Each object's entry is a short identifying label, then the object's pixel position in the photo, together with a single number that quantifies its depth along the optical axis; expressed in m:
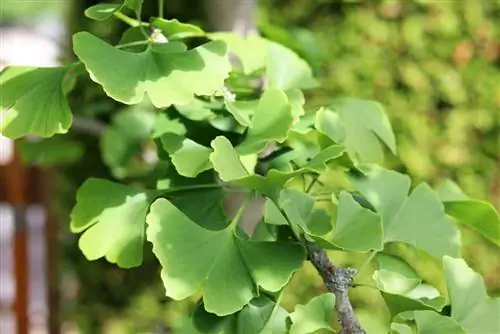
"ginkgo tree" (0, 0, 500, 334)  1.03
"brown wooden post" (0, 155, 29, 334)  2.53
